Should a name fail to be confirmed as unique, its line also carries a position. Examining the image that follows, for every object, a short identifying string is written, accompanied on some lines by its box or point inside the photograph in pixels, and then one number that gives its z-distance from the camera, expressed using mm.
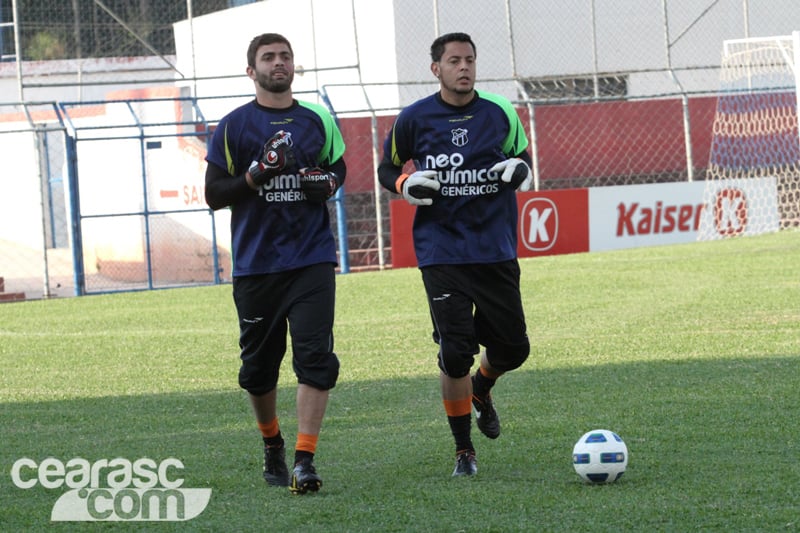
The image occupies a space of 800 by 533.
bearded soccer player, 12055
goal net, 44000
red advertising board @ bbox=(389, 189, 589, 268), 41687
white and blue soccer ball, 11266
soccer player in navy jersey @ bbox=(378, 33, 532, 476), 12547
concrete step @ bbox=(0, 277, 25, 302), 40937
